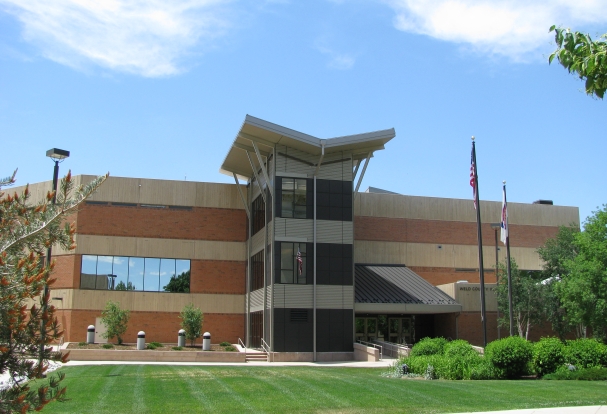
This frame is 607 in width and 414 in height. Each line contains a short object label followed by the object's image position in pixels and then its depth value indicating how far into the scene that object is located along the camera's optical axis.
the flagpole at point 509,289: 30.76
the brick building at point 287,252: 34.62
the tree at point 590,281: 34.22
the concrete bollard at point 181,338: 36.31
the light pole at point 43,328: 6.94
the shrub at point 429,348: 25.89
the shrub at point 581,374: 20.50
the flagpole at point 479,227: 29.11
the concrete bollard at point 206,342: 35.19
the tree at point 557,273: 38.03
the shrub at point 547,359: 22.66
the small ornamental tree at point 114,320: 35.78
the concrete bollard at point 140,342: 34.62
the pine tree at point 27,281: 6.70
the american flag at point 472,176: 29.40
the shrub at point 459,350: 23.59
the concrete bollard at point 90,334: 36.69
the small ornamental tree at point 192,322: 36.84
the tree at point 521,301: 38.03
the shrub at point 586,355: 22.95
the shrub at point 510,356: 21.81
